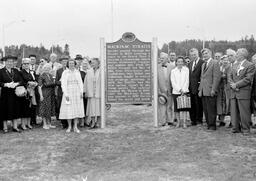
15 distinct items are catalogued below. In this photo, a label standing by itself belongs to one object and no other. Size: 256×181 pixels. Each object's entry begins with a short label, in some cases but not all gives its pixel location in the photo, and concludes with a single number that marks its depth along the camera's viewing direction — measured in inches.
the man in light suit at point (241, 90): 264.2
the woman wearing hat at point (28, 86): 293.5
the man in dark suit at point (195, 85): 294.2
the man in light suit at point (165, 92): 307.0
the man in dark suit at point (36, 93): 302.8
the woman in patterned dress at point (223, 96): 293.5
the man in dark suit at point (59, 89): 299.7
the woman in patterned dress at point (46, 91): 299.5
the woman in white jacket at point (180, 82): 292.9
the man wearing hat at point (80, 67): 309.0
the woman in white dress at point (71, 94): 285.8
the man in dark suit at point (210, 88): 280.7
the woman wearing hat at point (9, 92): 282.4
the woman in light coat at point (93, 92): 302.4
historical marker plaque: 299.7
